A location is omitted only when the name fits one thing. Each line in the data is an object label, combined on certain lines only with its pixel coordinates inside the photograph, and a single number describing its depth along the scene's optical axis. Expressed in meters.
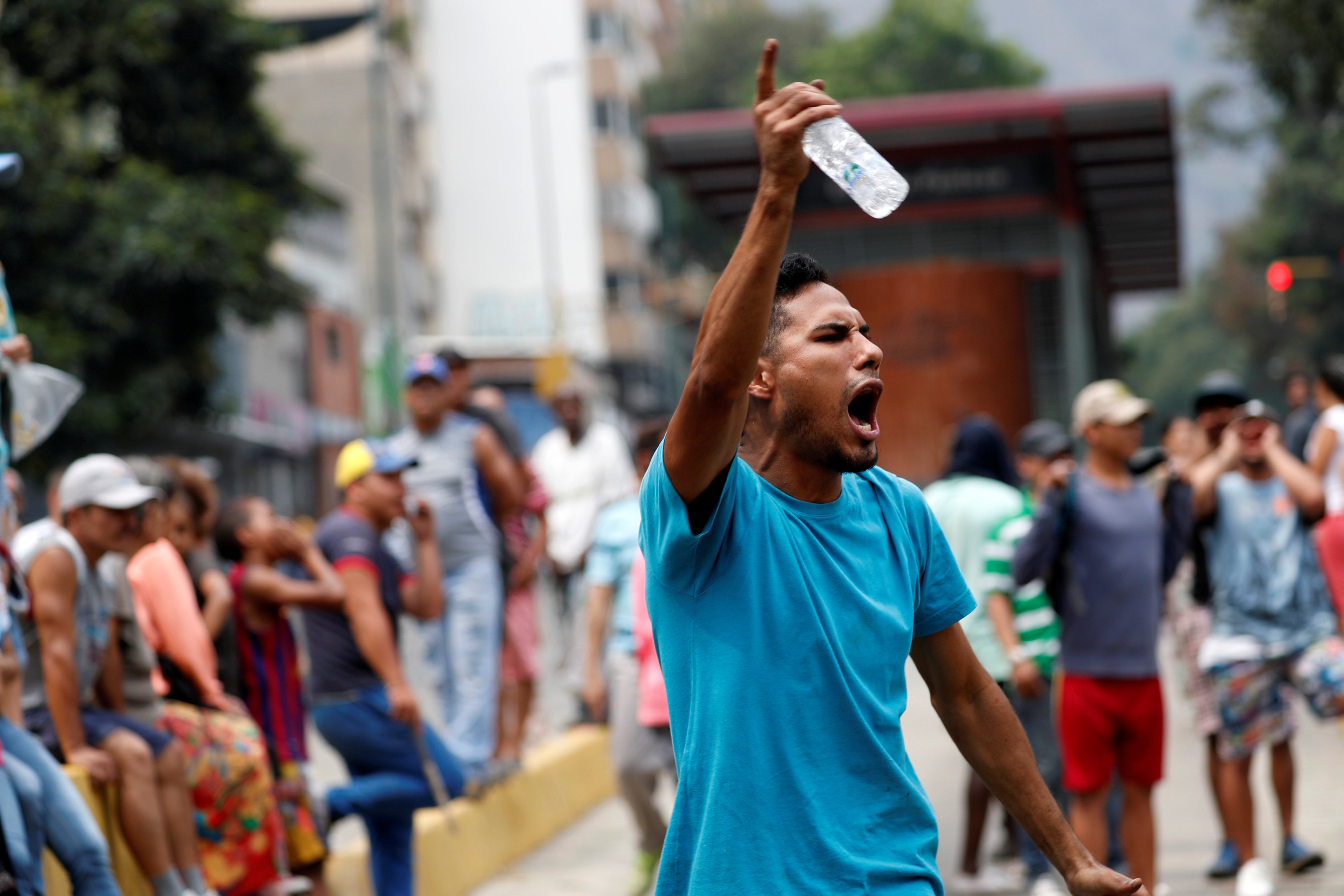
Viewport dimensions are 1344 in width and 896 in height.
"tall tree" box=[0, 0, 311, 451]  24.48
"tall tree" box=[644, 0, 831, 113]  66.00
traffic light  27.83
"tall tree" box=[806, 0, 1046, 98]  64.75
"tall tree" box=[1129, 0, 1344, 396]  17.80
